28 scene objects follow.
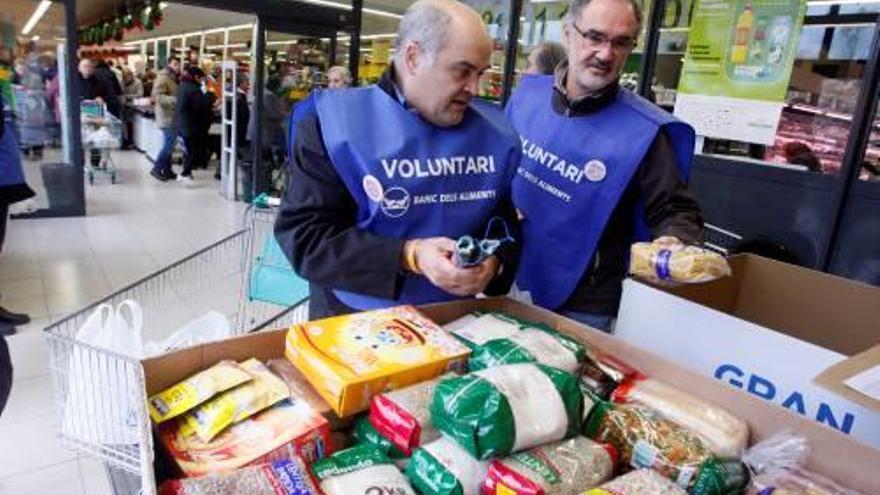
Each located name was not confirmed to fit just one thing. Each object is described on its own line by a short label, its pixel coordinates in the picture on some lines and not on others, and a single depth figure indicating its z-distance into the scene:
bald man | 1.21
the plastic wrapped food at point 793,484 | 0.78
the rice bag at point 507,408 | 0.75
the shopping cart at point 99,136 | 7.53
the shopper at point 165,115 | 8.84
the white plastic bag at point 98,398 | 1.07
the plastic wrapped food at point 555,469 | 0.73
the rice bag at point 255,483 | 0.70
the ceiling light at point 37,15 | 5.57
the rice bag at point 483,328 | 1.06
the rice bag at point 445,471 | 0.75
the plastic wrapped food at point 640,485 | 0.74
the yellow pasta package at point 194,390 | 0.83
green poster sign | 3.82
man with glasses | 1.54
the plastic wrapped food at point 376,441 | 0.82
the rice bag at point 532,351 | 0.93
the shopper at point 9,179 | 3.34
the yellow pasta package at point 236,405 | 0.81
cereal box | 0.85
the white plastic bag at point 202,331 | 1.54
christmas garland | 11.10
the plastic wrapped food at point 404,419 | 0.81
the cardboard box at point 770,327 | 1.08
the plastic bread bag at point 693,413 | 0.88
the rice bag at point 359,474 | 0.74
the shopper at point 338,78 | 5.57
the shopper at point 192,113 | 8.61
